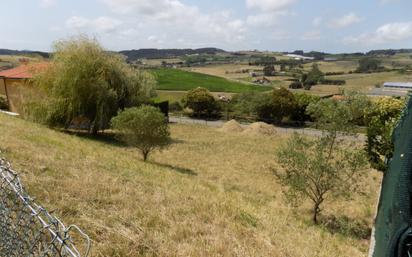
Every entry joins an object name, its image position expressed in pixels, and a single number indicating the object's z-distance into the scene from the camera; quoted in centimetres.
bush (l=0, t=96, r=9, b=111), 3406
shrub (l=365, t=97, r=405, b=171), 336
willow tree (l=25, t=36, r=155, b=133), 2409
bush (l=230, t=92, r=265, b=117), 5172
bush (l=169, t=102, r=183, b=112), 5997
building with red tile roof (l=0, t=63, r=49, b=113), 2694
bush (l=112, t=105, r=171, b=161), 1897
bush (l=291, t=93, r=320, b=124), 5044
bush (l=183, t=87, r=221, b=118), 5428
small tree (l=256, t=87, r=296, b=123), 4991
